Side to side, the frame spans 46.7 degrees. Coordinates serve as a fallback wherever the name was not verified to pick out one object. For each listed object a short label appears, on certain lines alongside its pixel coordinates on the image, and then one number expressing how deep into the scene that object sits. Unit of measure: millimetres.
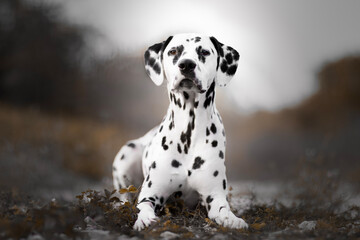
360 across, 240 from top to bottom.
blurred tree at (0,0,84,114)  13945
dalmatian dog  4137
